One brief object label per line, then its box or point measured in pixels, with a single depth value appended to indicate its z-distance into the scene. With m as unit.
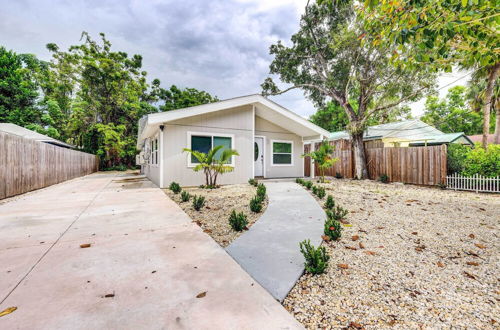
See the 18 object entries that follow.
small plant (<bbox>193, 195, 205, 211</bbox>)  4.60
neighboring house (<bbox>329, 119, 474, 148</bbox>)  14.52
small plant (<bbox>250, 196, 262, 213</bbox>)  4.37
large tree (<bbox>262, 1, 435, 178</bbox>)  10.43
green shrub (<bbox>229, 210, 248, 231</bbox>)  3.35
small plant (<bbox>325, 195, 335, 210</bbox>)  4.53
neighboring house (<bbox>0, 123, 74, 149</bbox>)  15.68
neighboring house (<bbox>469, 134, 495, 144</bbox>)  18.23
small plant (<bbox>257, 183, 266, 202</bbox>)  5.16
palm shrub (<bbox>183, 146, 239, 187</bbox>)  7.38
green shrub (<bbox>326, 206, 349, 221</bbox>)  3.69
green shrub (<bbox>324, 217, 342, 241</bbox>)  2.94
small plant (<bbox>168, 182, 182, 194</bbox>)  6.82
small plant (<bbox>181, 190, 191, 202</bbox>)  5.49
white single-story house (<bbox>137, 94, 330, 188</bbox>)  8.20
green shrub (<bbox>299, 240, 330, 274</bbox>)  2.06
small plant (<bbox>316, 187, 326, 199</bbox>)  5.56
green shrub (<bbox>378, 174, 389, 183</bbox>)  9.88
